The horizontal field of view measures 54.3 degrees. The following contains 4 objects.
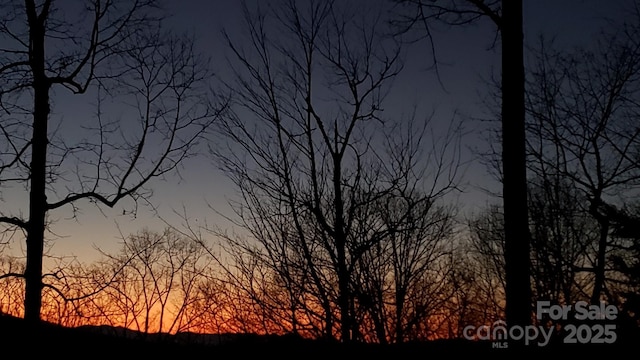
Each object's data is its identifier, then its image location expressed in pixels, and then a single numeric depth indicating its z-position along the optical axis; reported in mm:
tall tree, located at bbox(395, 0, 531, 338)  6469
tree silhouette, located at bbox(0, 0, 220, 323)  8883
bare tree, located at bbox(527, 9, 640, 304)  13812
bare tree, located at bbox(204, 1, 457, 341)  9727
